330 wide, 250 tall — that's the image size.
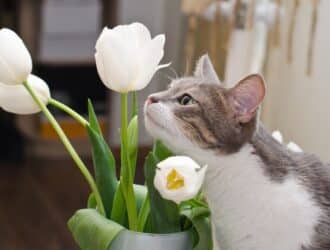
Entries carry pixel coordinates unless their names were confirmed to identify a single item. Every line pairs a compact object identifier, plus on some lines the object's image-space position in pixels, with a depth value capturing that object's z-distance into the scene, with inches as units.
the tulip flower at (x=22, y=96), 42.1
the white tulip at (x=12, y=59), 40.5
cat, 40.5
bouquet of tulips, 39.6
